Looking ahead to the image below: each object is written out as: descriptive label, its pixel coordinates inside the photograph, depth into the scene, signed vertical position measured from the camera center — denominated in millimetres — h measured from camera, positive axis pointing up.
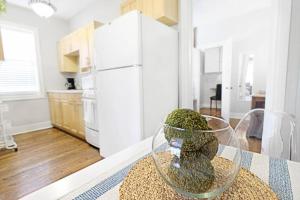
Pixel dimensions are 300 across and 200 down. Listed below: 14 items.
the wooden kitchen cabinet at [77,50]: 2795 +711
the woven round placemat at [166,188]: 386 -271
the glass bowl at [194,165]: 344 -186
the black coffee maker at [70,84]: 3881 +36
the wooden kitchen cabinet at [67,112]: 2803 -525
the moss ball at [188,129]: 344 -103
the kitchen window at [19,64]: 3113 +453
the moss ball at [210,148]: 356 -148
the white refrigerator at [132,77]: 1545 +80
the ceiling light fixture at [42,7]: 1935 +972
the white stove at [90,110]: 2322 -368
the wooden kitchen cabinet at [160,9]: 1847 +902
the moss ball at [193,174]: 342 -196
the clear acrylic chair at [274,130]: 946 -320
